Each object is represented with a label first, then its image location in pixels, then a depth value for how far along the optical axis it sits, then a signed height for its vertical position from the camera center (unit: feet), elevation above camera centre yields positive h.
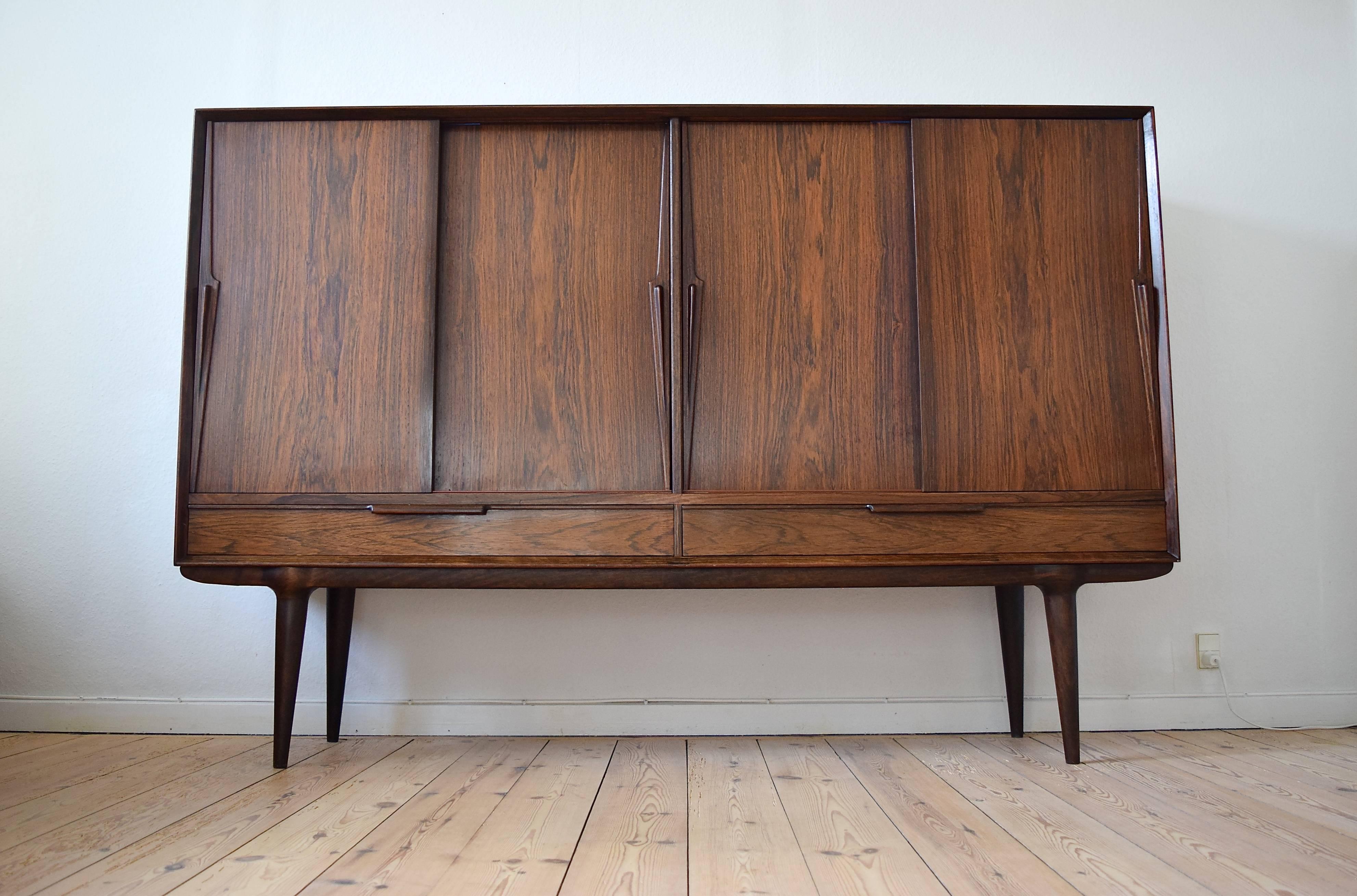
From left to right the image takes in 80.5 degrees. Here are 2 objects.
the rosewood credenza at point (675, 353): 5.14 +1.05
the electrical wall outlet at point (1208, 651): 6.53 -1.15
